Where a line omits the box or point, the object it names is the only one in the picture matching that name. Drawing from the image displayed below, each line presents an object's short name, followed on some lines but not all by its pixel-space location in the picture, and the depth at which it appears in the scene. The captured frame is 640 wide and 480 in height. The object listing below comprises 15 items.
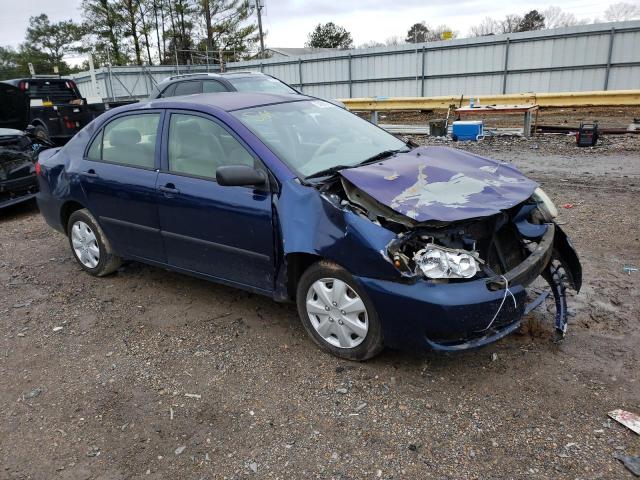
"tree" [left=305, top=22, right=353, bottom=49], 54.91
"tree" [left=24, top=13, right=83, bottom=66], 39.03
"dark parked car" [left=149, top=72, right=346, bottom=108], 8.79
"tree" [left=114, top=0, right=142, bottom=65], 33.75
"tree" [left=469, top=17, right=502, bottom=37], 51.33
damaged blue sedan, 2.92
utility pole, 35.19
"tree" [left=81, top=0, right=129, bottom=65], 33.22
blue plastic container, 12.01
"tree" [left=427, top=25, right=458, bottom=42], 51.65
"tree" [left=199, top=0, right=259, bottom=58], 35.34
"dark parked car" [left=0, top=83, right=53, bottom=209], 7.75
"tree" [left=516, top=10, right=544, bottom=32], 50.75
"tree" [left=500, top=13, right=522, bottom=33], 51.98
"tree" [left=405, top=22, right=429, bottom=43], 53.25
